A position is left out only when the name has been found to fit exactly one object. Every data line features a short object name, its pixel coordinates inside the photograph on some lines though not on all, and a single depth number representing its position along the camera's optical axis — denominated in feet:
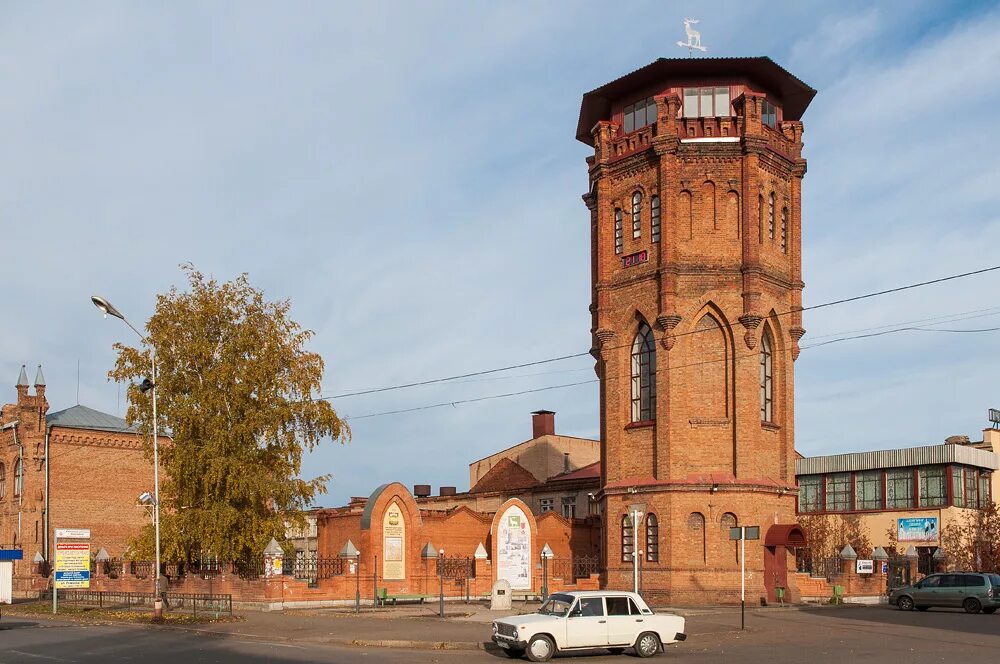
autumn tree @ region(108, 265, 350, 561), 139.85
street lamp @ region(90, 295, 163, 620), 101.35
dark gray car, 130.41
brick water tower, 135.03
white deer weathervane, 149.89
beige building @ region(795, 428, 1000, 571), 193.26
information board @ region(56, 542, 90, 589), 125.70
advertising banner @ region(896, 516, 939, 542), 192.85
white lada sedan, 70.69
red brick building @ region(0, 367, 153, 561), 198.90
